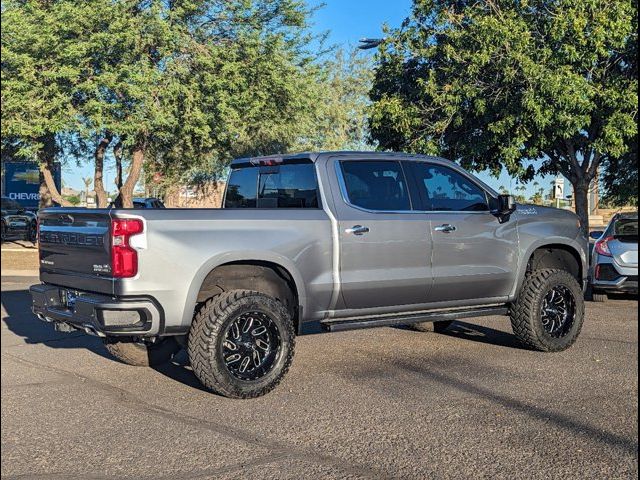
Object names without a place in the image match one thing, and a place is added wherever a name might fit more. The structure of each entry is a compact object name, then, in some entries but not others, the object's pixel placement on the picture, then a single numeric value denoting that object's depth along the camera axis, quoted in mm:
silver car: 10594
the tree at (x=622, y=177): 17047
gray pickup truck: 5230
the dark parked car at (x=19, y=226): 28781
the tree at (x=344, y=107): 37219
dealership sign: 30094
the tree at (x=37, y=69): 18078
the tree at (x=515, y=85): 13734
